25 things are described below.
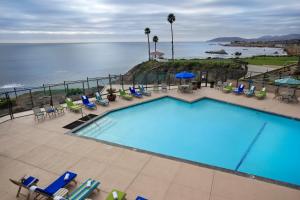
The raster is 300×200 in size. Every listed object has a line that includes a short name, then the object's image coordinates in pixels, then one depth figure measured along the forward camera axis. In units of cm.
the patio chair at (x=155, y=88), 1652
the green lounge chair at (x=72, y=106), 1176
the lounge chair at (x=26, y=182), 532
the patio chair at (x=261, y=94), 1425
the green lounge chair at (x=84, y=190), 514
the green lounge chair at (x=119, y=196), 504
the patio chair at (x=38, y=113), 1048
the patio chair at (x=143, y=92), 1534
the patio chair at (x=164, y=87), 1639
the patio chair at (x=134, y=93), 1489
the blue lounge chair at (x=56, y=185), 511
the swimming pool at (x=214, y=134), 788
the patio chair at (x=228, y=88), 1595
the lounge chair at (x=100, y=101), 1309
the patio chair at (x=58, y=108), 1152
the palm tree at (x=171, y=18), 4103
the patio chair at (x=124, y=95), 1439
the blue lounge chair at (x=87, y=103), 1245
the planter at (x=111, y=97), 1396
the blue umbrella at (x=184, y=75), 1560
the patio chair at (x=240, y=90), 1538
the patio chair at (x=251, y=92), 1480
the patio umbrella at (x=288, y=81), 1295
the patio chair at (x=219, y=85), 1691
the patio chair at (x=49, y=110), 1102
